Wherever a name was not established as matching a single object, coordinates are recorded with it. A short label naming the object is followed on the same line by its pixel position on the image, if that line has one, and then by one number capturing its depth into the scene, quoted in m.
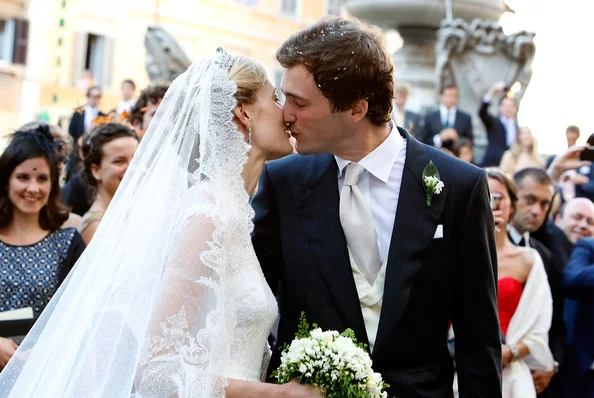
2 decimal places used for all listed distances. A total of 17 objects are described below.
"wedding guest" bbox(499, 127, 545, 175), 10.34
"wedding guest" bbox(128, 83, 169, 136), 7.39
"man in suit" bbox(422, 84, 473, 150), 11.72
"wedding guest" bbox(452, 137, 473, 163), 9.86
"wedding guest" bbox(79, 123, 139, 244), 5.96
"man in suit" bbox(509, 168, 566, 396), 6.31
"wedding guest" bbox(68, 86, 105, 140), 13.02
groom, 3.71
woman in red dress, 5.74
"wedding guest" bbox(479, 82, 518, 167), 11.59
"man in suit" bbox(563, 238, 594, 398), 6.11
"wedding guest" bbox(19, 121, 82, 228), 5.57
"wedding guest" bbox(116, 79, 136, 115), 14.94
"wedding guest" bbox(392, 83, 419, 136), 11.95
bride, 3.32
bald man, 7.00
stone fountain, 13.09
